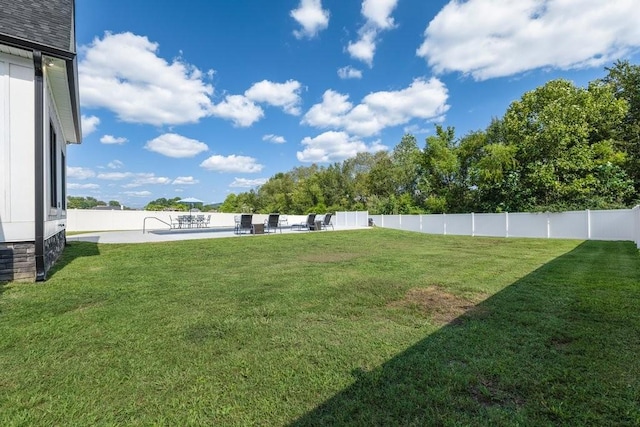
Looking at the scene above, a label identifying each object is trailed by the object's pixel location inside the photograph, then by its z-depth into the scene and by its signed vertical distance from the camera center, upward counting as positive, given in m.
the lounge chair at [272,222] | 15.55 -0.45
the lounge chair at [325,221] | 18.98 -0.51
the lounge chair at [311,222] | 17.84 -0.52
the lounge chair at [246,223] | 14.50 -0.45
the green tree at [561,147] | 18.27 +3.90
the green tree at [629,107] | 19.83 +6.80
